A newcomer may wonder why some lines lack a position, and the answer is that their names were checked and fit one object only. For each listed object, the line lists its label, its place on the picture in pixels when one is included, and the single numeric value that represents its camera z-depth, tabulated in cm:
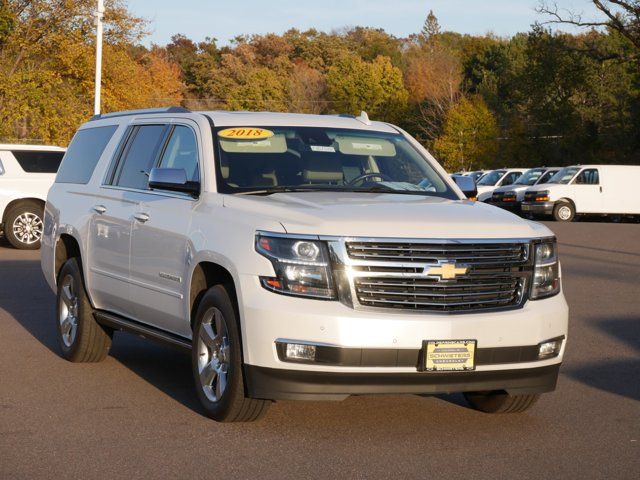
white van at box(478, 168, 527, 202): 4811
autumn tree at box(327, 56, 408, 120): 11038
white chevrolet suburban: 666
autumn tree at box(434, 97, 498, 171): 8050
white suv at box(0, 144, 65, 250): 2239
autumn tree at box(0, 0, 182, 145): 4331
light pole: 3853
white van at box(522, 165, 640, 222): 4081
